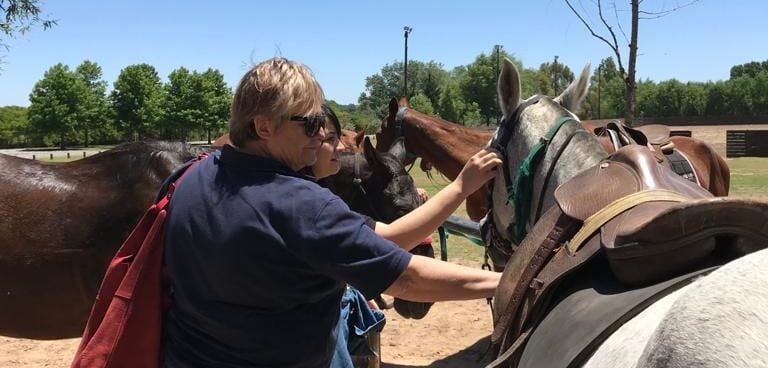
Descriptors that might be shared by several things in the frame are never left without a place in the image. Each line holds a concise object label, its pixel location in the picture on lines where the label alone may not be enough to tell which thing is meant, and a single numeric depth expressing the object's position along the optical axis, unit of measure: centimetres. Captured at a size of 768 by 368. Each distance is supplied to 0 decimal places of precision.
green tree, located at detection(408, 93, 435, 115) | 6097
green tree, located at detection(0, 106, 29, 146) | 6400
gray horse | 86
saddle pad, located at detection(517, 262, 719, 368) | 119
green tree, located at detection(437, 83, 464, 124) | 6475
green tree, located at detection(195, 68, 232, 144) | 6325
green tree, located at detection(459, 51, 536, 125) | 7325
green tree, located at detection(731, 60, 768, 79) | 10826
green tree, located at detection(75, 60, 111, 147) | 6106
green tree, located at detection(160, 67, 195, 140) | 6250
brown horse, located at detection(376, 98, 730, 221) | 557
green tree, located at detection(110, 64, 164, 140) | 6288
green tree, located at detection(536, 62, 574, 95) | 8444
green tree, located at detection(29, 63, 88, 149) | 5919
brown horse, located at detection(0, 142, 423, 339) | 351
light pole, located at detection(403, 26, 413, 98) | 4641
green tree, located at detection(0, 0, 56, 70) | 1431
